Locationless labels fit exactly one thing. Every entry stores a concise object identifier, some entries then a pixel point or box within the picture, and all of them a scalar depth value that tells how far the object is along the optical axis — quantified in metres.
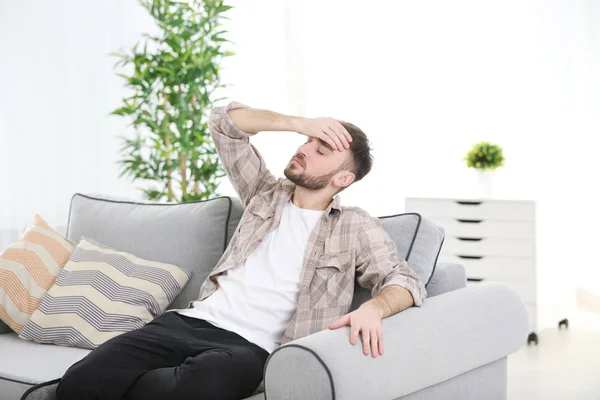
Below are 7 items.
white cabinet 4.20
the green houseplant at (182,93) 4.07
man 2.03
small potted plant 4.38
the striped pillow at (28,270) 2.66
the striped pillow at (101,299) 2.55
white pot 4.37
